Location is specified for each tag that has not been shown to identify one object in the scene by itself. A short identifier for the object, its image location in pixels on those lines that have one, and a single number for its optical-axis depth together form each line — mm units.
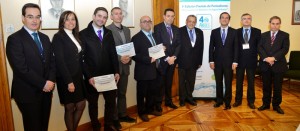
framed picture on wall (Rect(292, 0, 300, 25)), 6133
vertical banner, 4668
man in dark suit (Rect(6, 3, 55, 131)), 2094
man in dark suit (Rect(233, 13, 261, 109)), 4219
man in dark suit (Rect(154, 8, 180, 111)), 3994
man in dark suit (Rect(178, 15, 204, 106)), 4363
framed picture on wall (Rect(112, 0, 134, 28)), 3897
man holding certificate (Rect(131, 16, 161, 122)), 3605
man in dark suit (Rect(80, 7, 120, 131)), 2875
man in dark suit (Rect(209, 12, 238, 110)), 4246
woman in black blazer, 2492
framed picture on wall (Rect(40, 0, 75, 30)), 2840
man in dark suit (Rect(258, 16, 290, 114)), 3943
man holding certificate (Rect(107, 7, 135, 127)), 3378
